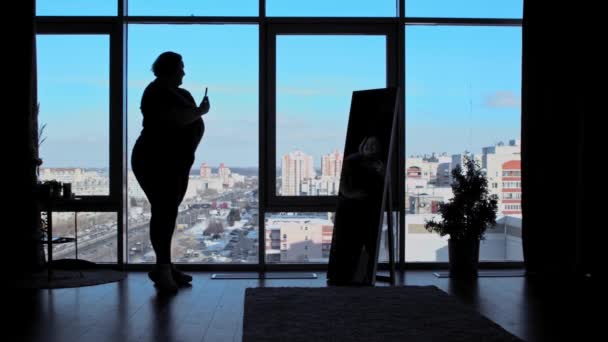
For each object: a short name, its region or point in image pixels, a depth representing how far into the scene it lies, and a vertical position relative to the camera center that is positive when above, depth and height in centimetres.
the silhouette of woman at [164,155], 445 +15
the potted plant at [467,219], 527 -33
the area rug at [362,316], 318 -75
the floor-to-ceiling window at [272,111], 565 +57
